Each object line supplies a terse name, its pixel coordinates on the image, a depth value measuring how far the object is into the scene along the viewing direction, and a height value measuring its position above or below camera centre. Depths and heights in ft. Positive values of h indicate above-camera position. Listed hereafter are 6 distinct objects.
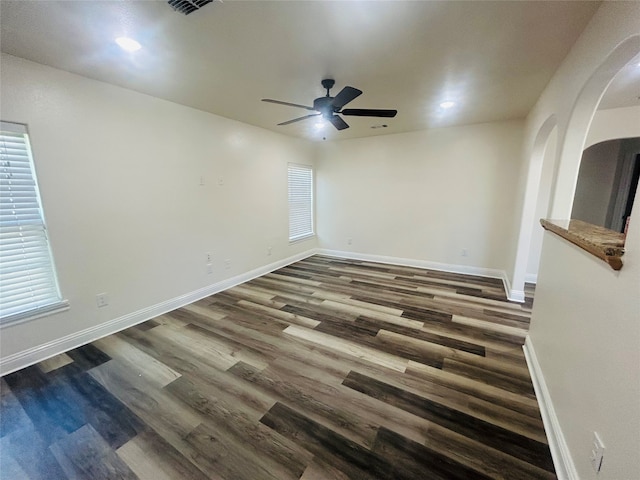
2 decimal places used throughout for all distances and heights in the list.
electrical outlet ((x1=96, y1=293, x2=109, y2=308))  8.63 -3.47
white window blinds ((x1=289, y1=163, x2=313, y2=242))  17.24 -0.42
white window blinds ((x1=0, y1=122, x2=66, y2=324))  6.86 -1.10
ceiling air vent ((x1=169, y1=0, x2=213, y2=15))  4.72 +3.56
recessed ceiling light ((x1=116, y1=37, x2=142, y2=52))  5.95 +3.63
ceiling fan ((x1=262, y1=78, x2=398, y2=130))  7.45 +2.78
